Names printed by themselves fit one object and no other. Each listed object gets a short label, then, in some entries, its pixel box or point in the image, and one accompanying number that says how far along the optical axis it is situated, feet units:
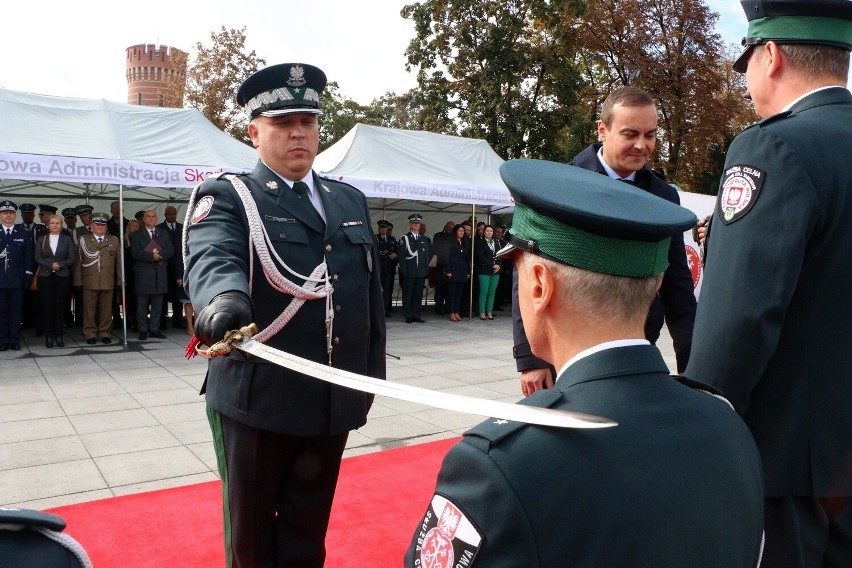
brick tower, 204.44
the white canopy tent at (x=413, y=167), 38.68
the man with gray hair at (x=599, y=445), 3.21
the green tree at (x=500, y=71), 69.26
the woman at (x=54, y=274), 31.91
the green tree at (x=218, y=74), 79.25
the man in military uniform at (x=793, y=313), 5.38
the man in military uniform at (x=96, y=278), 33.06
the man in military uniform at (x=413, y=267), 43.09
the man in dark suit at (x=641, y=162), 9.22
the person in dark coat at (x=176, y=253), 36.76
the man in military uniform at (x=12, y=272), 30.66
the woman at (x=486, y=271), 45.83
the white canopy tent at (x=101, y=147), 29.35
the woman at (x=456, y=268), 45.03
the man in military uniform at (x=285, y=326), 7.68
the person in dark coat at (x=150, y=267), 34.30
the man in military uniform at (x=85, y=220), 35.04
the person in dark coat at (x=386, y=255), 43.62
